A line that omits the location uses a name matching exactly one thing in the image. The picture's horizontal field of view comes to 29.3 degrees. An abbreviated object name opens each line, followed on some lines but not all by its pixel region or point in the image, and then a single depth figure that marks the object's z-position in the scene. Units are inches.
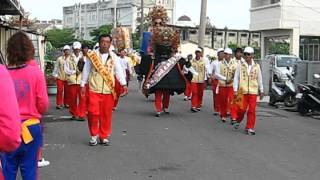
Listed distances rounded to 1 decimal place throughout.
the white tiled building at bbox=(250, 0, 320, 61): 1701.5
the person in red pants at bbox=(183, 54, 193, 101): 614.7
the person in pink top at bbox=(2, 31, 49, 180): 219.0
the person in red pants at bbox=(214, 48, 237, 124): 576.4
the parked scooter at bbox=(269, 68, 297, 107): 720.5
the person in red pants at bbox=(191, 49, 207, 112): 661.3
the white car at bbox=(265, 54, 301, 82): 1128.9
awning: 542.8
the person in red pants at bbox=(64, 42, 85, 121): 570.3
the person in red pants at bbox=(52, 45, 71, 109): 618.5
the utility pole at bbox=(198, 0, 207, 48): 1082.7
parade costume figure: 598.5
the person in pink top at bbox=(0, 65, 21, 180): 128.1
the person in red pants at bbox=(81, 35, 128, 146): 404.2
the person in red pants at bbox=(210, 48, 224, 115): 602.8
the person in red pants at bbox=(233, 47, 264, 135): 483.5
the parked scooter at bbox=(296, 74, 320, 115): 636.1
